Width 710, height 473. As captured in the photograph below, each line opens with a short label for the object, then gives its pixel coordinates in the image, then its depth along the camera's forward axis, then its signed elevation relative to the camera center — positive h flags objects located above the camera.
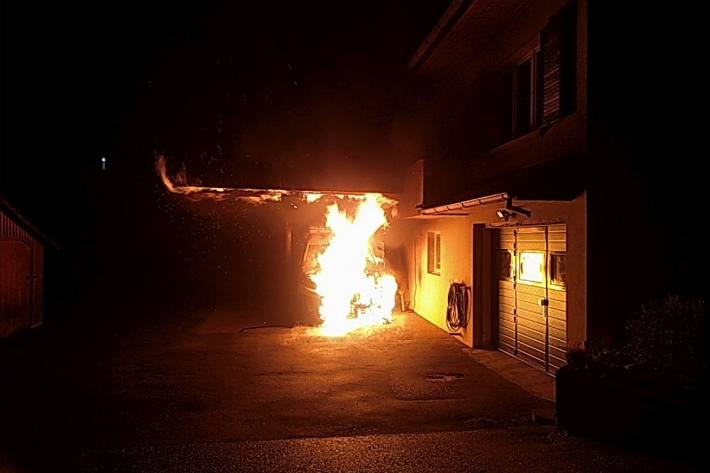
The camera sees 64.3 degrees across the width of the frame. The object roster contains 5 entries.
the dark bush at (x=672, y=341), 5.47 -0.98
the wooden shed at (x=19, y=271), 12.09 -0.70
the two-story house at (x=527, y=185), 7.30 +0.95
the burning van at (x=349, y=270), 14.60 -0.71
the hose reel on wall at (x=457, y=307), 11.30 -1.29
